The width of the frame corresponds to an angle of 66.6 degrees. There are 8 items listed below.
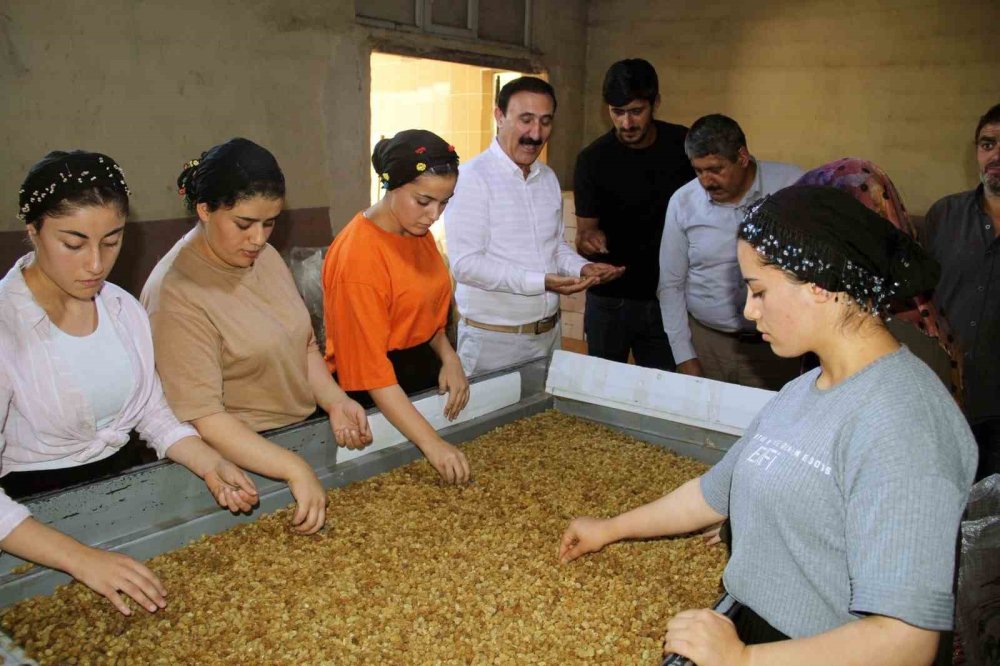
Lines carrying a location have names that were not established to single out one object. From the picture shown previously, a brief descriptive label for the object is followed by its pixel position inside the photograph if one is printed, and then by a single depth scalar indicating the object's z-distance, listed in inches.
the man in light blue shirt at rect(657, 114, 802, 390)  108.0
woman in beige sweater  63.6
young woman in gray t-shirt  34.6
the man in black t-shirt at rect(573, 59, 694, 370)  132.1
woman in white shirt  53.1
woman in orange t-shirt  76.5
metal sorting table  57.2
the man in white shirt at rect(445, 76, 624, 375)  103.8
